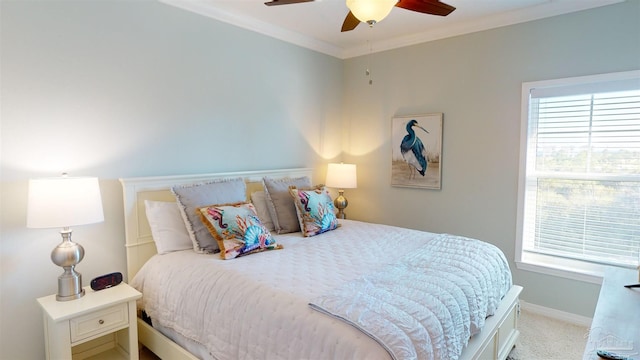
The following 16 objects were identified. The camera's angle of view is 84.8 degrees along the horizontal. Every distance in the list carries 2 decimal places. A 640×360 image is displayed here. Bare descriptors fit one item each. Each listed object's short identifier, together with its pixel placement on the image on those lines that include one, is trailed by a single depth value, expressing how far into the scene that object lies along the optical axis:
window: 2.76
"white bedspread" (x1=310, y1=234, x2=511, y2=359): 1.42
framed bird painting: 3.71
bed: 1.47
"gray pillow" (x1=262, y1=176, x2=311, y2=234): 3.04
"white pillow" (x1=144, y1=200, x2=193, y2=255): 2.49
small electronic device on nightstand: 2.19
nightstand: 1.89
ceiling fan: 1.76
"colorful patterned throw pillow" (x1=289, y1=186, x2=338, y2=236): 2.93
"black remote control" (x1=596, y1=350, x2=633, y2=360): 1.12
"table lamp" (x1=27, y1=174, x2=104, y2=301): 1.92
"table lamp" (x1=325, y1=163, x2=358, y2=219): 3.98
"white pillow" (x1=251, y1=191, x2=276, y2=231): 3.08
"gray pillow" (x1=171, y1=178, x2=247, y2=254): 2.43
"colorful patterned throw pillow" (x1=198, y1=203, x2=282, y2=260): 2.31
